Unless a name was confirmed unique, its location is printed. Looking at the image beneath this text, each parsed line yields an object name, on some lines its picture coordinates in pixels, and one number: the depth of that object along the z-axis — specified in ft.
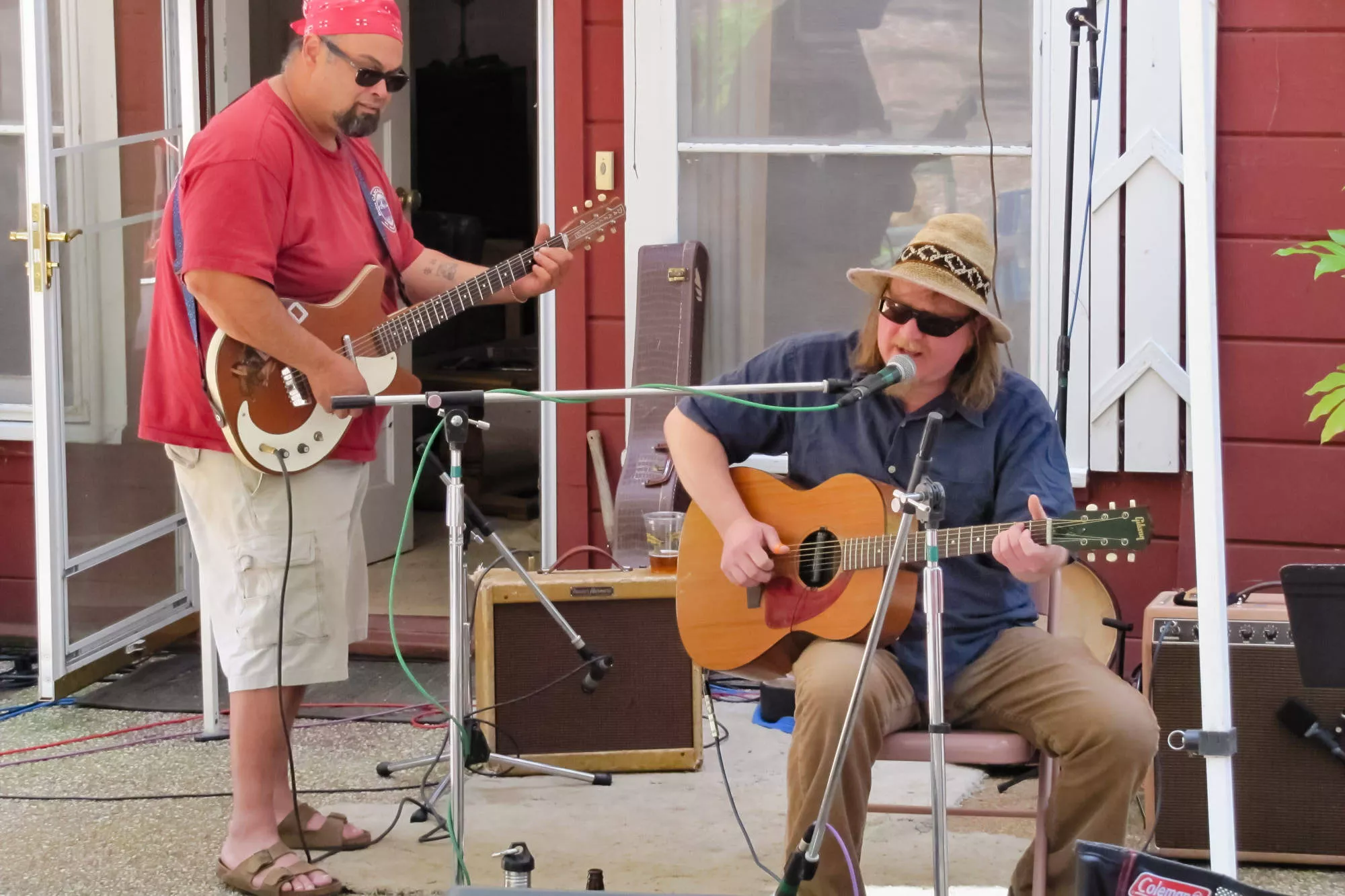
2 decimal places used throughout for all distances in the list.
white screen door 26.68
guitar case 27.81
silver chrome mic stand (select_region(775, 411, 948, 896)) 14.62
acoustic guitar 17.43
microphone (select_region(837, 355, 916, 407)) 15.30
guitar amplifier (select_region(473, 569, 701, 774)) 23.80
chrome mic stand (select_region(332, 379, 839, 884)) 15.99
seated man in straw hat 16.90
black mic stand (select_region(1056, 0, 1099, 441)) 24.44
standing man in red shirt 18.94
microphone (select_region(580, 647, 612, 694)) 22.63
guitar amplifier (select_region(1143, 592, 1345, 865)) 20.30
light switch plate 29.22
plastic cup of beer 24.39
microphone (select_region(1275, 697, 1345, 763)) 20.06
